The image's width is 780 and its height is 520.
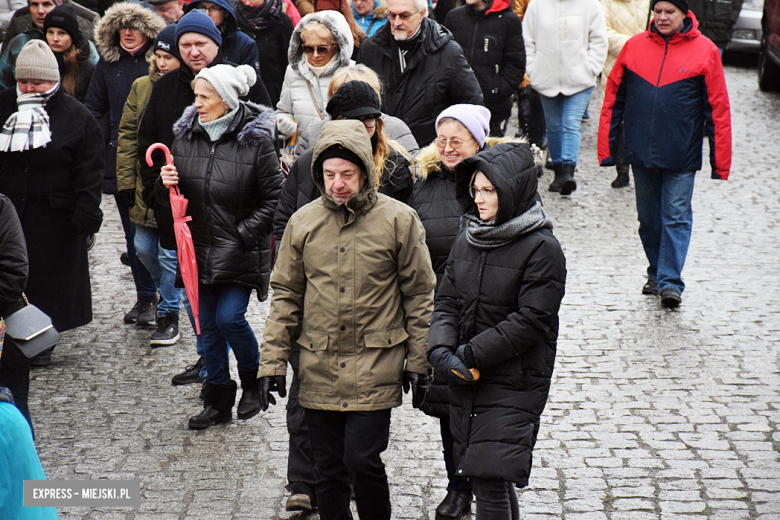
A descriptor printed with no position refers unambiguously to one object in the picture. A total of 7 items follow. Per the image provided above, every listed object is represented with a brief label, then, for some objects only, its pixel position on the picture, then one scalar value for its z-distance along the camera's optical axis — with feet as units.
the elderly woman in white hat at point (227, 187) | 37.19
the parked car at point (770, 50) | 98.12
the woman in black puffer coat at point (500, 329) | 26.99
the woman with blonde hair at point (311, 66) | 41.24
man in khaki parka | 28.45
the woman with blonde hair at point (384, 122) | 34.86
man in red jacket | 50.62
